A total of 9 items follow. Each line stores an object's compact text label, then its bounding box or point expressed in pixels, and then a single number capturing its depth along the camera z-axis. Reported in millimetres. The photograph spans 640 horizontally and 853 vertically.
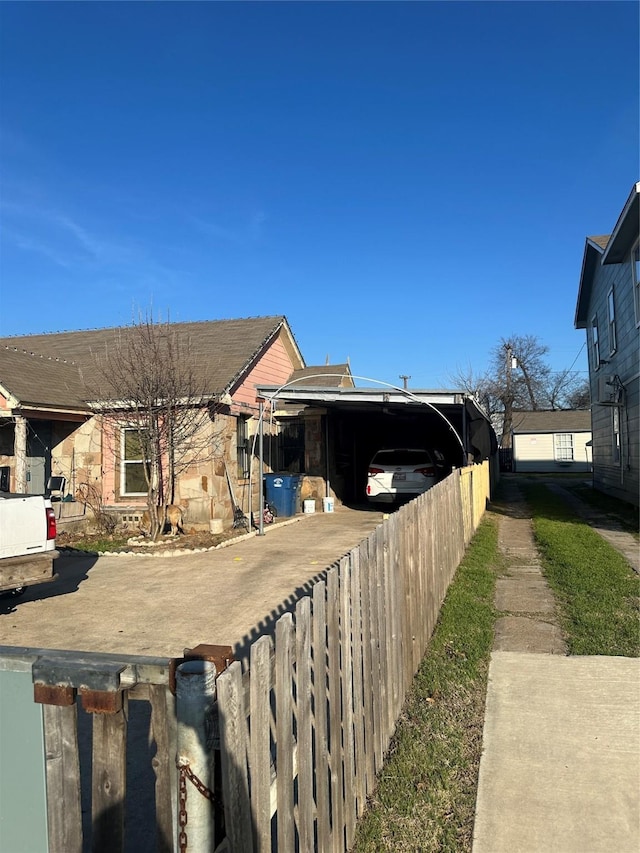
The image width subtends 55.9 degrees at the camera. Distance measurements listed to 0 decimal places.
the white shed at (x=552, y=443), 38688
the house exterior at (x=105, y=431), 12578
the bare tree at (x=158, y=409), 11922
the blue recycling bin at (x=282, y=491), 15375
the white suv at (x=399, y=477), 15586
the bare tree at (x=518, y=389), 53781
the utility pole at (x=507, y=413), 51550
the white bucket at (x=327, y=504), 16547
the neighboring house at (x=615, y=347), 14102
